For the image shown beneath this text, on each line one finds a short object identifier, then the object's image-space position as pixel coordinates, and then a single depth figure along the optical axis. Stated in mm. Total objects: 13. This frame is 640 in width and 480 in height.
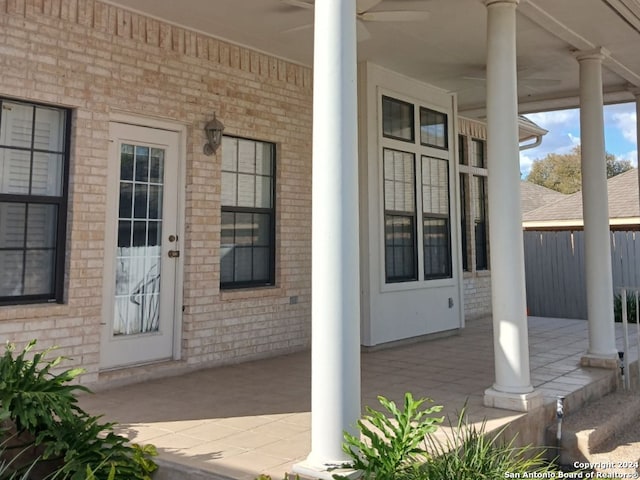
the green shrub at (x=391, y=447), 2566
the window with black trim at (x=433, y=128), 7656
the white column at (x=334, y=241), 2766
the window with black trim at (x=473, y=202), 9828
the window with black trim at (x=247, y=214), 5984
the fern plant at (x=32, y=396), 2947
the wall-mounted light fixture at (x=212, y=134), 5621
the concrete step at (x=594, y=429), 3893
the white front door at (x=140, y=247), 5000
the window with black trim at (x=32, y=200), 4406
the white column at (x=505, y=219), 4152
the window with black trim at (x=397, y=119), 7039
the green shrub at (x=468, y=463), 2596
